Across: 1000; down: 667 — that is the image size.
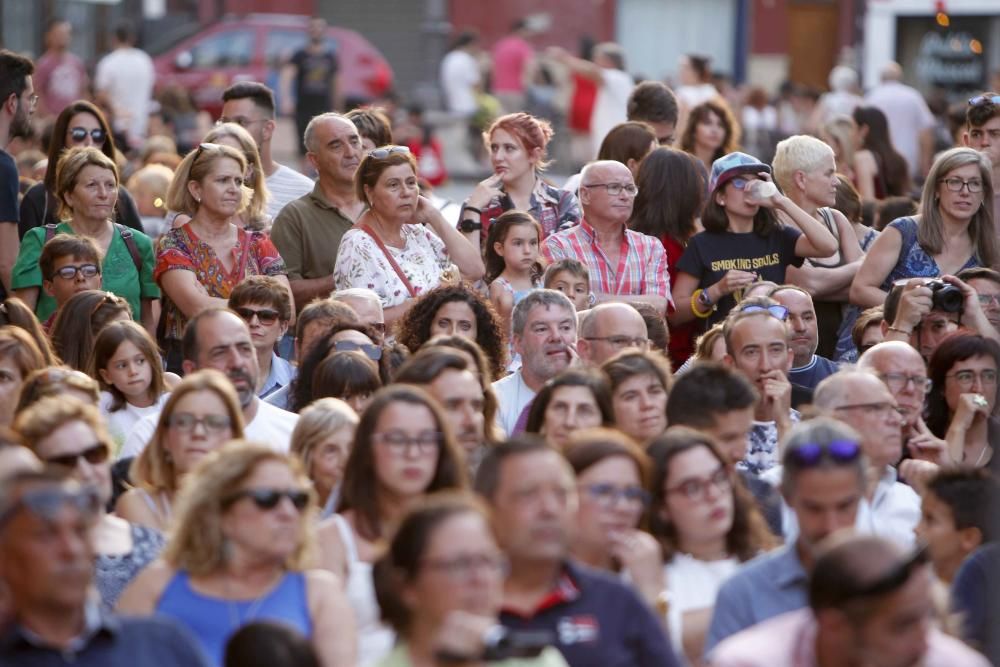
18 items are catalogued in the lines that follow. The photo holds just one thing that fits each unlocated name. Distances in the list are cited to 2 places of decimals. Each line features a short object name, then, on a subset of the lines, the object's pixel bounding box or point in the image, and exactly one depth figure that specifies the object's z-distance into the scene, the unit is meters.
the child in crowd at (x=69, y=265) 17.41
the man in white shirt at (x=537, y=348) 15.57
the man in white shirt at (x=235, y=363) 14.00
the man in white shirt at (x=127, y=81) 37.78
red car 49.75
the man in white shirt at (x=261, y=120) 20.84
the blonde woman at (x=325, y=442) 12.82
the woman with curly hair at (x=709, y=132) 22.14
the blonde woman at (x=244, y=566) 10.14
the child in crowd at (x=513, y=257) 18.05
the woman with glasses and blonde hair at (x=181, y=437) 12.40
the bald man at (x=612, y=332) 15.76
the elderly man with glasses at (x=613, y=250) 18.31
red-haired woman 19.50
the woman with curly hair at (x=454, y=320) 16.20
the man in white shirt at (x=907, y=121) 32.72
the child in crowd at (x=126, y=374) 15.03
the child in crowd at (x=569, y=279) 17.61
